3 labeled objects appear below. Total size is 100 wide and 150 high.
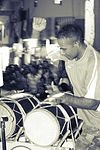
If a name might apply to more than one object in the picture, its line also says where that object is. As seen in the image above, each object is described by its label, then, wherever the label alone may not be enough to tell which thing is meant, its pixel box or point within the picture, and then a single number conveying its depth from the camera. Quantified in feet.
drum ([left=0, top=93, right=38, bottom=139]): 11.92
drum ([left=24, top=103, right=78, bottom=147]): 11.21
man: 9.90
